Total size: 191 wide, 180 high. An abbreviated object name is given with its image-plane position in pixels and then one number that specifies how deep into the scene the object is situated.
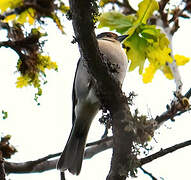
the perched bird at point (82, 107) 11.16
